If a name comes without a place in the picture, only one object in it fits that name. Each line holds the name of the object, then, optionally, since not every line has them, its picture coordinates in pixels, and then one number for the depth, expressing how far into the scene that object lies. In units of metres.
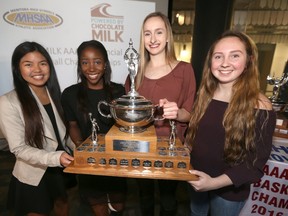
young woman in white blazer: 1.06
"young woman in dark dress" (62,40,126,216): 1.23
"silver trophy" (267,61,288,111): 1.76
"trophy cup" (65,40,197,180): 0.90
